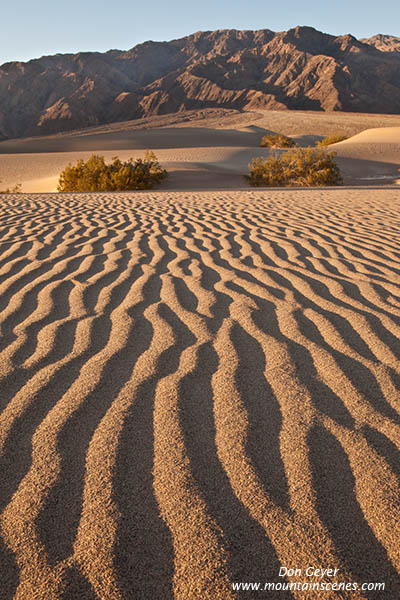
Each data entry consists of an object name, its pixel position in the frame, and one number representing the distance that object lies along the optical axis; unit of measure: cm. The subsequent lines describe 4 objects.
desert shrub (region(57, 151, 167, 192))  1588
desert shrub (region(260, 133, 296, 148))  3259
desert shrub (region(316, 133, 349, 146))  3325
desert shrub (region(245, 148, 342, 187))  1744
